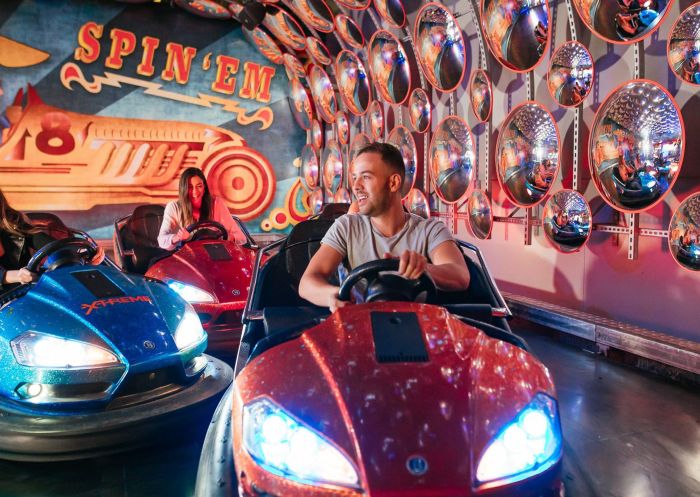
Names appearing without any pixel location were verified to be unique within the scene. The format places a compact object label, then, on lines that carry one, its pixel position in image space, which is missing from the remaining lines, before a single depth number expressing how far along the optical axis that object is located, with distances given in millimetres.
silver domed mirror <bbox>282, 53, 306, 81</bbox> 6491
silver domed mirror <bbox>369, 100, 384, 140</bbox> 5027
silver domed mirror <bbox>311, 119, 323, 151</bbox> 6750
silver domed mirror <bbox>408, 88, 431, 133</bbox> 4145
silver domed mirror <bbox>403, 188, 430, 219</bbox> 4324
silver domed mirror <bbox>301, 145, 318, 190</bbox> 6859
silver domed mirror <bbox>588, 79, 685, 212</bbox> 2176
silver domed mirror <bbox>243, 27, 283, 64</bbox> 6422
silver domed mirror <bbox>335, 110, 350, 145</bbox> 5911
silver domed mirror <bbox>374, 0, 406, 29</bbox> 3885
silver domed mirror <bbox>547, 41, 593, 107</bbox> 2682
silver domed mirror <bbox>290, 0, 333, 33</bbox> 4832
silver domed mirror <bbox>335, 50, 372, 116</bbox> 5168
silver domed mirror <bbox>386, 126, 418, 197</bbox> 4422
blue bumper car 1494
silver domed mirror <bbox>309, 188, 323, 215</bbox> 6723
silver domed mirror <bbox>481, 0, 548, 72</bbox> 2869
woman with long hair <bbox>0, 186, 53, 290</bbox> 2119
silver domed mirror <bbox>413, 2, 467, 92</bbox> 3604
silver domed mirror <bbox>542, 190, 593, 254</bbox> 2703
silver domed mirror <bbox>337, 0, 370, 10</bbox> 4277
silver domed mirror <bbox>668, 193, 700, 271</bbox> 2107
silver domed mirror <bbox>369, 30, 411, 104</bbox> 4297
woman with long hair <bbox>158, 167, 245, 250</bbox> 3115
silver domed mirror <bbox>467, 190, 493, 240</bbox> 3531
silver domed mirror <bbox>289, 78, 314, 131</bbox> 6809
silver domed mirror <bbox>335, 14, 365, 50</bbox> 4676
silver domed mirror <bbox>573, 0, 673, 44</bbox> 2188
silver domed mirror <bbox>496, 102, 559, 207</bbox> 2893
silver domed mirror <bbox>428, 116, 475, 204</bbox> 3691
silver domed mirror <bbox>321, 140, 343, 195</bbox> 6121
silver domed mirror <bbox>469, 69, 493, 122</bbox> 3460
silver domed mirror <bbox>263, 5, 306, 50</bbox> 5602
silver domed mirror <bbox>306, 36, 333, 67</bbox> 5504
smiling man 1437
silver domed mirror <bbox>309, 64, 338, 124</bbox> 5965
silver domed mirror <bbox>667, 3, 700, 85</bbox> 2041
